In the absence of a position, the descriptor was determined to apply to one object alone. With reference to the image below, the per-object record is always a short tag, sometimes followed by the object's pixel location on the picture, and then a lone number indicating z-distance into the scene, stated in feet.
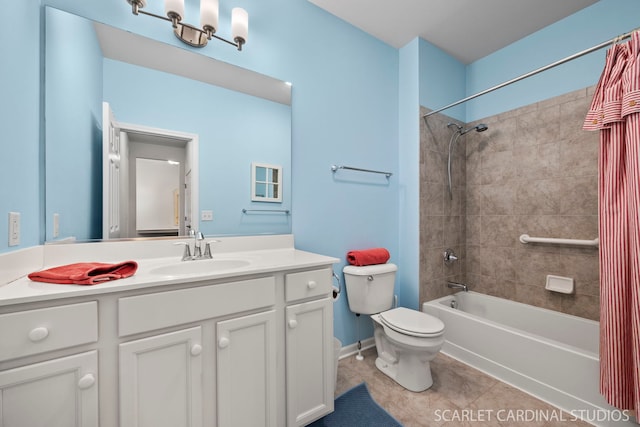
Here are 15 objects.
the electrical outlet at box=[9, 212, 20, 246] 2.86
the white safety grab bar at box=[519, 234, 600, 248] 5.86
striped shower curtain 3.72
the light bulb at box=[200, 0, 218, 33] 4.23
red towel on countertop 2.65
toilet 5.02
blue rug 4.35
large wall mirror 3.69
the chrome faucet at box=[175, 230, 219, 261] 4.28
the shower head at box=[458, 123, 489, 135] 7.41
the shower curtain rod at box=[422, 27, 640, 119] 3.89
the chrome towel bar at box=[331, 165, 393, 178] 6.21
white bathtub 4.44
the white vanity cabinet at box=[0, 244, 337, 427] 2.37
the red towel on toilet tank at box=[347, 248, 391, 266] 6.24
